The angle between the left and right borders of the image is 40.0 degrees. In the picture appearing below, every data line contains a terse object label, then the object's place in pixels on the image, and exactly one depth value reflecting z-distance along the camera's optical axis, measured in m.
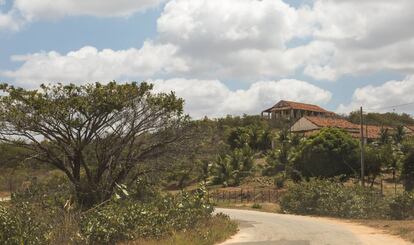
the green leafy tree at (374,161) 50.22
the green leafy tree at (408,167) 47.12
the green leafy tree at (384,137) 68.11
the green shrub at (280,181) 53.91
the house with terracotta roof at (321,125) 83.56
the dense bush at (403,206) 29.12
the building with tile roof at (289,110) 113.79
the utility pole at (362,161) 40.56
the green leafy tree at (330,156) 51.44
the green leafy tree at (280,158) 59.94
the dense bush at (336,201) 32.00
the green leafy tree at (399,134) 71.06
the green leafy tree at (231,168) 60.41
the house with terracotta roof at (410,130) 86.88
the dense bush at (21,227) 12.52
